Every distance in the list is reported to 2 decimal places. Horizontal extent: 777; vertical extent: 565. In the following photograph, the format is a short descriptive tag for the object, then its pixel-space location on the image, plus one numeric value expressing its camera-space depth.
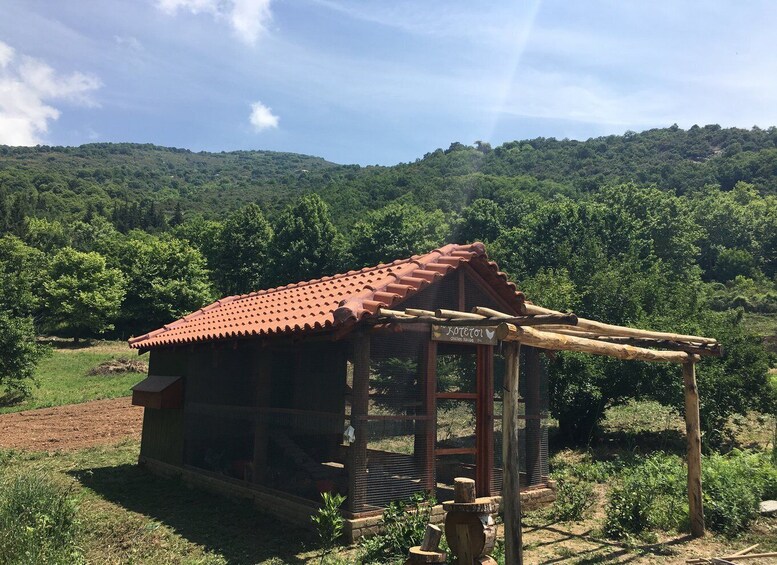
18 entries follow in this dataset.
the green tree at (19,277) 26.11
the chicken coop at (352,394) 7.51
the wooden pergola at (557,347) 5.22
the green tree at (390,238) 46.00
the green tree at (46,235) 66.19
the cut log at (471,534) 4.51
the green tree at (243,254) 52.56
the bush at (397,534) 6.36
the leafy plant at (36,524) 6.08
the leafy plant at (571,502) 8.48
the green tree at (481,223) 54.00
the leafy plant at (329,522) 6.57
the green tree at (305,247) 47.94
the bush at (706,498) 7.69
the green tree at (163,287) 45.31
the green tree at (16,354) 23.25
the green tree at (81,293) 42.75
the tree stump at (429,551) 4.43
